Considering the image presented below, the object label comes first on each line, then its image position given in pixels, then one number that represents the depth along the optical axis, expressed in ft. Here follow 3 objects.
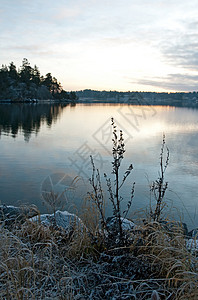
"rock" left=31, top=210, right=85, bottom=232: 14.30
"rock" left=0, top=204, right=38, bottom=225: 17.61
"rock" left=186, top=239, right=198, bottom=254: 11.27
